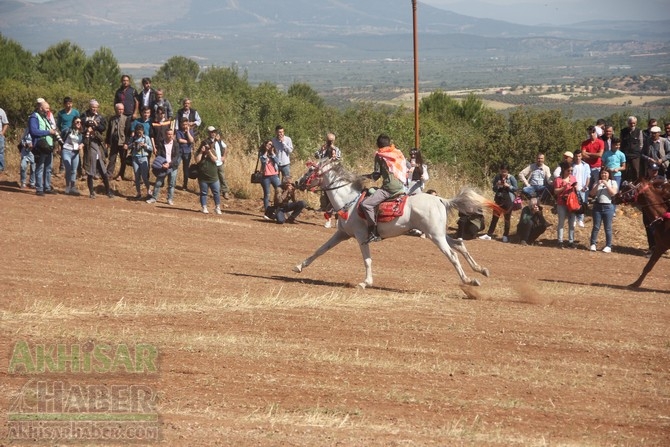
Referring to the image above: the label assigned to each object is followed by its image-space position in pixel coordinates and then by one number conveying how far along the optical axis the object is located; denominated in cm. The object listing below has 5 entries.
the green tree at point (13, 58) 7350
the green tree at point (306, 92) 10318
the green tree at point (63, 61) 8925
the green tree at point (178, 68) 13975
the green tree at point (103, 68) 9616
